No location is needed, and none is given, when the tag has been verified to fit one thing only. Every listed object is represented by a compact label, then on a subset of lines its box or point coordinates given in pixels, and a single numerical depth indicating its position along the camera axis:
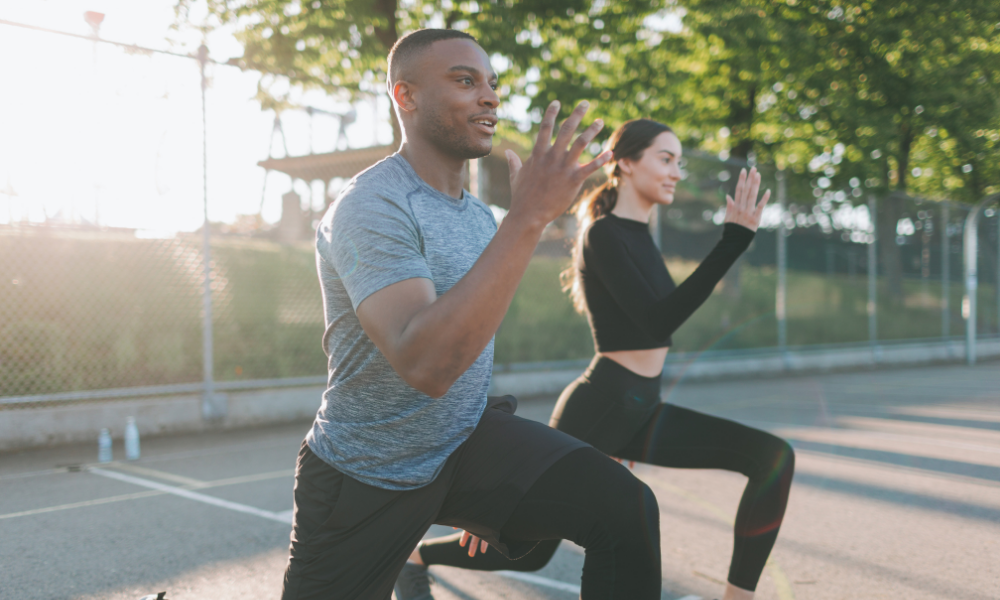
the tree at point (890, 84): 15.68
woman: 2.78
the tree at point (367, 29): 10.16
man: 1.82
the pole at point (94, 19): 7.35
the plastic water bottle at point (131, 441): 6.52
